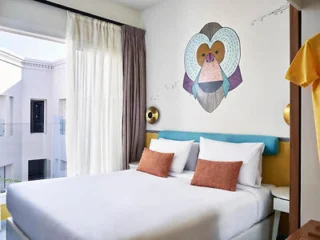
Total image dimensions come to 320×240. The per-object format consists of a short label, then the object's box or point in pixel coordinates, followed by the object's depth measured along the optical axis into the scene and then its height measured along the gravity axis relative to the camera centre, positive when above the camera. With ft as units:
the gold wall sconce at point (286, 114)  7.78 +0.17
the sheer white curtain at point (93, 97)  10.57 +0.94
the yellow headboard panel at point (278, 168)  8.02 -1.54
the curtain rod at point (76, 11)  9.88 +4.40
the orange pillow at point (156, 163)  9.27 -1.63
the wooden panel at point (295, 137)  4.48 -0.31
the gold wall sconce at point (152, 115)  12.06 +0.18
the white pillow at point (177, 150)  9.48 -1.18
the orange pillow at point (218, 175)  7.40 -1.64
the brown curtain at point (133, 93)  11.96 +1.21
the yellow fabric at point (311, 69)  4.06 +0.81
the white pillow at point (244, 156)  7.64 -1.15
